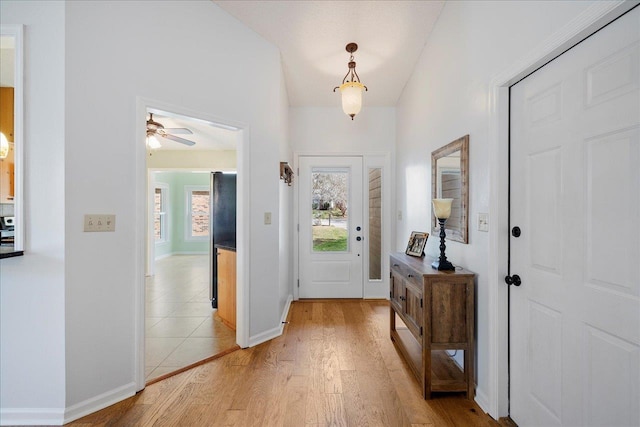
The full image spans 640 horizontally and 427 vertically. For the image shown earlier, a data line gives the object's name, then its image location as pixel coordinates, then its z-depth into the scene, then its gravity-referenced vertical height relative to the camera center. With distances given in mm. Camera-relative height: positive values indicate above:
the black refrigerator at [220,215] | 3551 -53
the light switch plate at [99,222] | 1779 -76
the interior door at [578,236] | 1069 -107
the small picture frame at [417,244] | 2529 -300
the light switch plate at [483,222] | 1758 -62
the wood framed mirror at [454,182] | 2021 +239
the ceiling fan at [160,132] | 3217 +991
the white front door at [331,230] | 4070 -274
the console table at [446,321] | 1873 -733
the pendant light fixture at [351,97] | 2518 +1040
